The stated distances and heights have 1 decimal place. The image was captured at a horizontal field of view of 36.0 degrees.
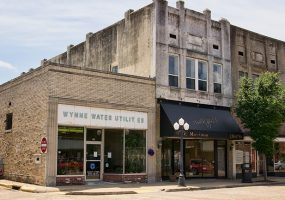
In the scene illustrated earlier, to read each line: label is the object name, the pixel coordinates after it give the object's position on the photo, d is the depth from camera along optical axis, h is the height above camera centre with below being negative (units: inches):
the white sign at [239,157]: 1249.4 -26.0
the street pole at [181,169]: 927.7 -46.6
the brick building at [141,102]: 920.3 +106.1
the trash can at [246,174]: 1098.7 -65.4
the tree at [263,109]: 1132.5 +101.4
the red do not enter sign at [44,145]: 874.8 +4.3
